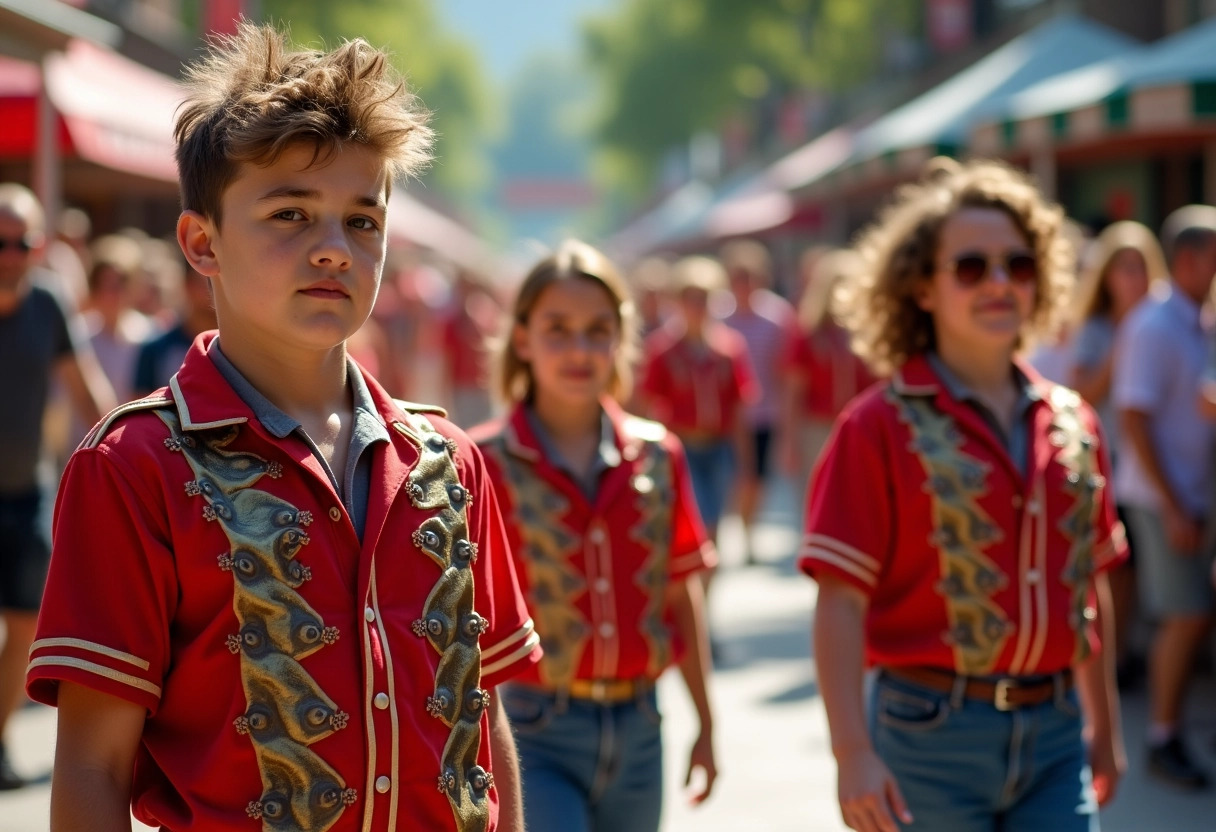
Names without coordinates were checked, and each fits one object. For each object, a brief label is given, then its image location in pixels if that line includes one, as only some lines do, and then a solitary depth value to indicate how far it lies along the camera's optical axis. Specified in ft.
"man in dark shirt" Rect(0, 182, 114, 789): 20.81
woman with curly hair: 11.30
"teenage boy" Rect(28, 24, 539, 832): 6.88
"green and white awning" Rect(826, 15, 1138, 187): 45.32
